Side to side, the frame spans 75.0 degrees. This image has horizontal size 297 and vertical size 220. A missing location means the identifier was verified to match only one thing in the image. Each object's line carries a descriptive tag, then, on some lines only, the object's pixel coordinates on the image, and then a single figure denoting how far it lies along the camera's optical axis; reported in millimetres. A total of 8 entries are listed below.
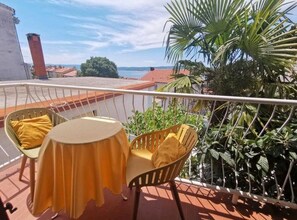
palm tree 2090
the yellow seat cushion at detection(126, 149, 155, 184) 1520
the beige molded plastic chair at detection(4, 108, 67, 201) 1781
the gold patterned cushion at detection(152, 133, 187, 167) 1447
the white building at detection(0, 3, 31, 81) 10461
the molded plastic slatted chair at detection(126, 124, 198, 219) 1347
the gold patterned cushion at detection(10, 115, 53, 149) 1952
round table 1354
